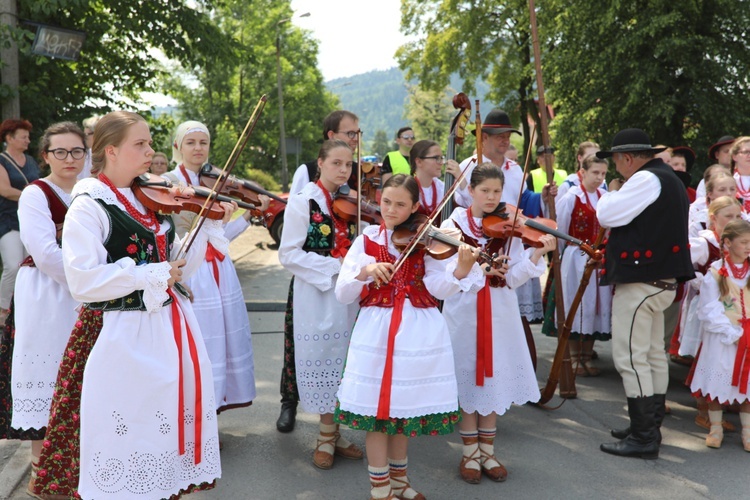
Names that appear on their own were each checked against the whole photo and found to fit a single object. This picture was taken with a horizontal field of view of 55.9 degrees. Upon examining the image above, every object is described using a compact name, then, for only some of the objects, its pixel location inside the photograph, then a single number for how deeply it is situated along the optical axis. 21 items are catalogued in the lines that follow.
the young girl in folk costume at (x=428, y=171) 5.34
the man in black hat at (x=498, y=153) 5.39
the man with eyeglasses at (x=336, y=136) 4.55
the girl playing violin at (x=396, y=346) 3.43
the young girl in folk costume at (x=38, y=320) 3.56
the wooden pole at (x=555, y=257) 5.14
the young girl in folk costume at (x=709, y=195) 5.29
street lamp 28.37
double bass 4.93
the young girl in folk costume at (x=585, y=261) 6.08
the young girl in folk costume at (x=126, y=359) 2.75
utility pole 9.03
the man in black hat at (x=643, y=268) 4.32
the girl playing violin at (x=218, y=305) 4.32
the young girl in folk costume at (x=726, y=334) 4.61
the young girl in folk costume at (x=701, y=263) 5.00
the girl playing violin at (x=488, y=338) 4.10
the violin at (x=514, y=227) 4.09
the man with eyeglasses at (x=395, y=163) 7.69
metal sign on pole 9.19
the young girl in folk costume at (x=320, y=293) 4.19
